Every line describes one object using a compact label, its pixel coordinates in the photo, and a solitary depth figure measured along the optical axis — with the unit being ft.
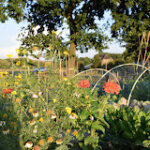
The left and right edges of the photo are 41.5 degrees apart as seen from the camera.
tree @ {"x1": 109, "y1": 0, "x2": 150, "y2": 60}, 37.27
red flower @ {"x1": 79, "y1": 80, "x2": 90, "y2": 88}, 11.89
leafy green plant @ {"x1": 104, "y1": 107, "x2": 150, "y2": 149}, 8.57
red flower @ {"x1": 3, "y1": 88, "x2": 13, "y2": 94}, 8.84
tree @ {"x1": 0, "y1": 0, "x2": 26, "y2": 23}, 35.60
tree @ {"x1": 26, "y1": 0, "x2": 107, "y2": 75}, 35.09
